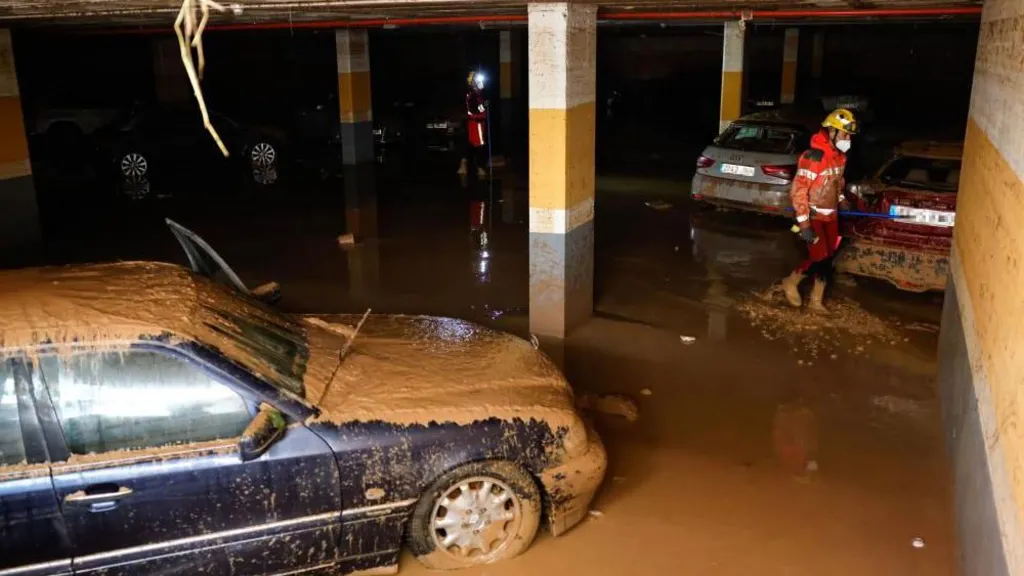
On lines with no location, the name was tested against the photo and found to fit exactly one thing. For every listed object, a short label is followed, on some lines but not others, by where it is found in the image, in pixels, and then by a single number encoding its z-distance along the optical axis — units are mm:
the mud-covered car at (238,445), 3500
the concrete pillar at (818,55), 25844
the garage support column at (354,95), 16984
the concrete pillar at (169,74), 19891
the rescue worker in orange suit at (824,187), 7508
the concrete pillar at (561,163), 7246
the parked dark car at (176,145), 15438
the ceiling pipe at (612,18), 9211
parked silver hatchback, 10734
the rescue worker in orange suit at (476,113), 14047
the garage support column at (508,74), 23781
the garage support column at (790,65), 20812
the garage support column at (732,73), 15062
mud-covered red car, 7848
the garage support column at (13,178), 9992
